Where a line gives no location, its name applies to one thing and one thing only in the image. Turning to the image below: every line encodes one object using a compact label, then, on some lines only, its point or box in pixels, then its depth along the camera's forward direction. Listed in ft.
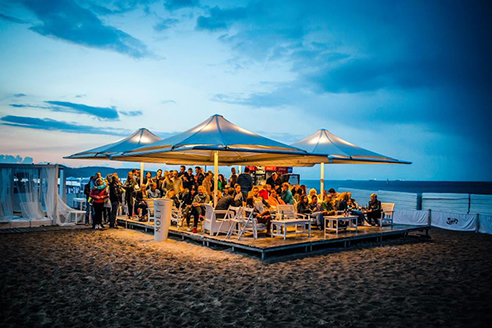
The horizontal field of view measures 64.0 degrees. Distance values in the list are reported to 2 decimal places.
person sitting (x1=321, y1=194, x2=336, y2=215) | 34.81
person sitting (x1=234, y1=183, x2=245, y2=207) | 30.55
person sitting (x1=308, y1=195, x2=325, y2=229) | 35.40
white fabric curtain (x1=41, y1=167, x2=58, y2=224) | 40.16
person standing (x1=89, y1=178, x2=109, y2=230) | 37.91
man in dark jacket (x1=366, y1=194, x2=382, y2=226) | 38.50
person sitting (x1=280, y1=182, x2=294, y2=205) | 36.53
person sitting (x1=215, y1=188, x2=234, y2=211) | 30.04
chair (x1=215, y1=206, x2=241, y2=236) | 29.22
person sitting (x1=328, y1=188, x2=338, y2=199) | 38.70
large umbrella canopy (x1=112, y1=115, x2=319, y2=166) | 28.02
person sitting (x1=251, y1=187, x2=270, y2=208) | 33.86
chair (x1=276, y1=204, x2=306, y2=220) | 32.24
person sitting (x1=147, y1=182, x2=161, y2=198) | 39.06
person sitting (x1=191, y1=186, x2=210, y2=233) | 32.71
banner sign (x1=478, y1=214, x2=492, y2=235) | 41.34
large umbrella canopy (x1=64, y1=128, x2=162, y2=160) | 44.55
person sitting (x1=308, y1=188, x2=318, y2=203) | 36.57
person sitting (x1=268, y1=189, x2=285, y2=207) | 35.76
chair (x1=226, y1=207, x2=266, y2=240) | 27.82
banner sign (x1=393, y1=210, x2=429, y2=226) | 47.75
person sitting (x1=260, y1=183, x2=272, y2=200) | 36.93
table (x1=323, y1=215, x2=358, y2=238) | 31.81
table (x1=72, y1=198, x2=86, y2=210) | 46.91
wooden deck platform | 26.23
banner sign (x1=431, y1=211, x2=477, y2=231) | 42.98
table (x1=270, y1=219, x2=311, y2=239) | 28.48
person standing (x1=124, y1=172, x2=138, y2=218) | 41.22
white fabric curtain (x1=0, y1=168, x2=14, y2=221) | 37.78
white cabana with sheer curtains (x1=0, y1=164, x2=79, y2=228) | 38.09
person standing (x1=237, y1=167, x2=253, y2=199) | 43.75
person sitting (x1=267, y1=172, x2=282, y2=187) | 48.24
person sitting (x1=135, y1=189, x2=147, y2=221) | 39.01
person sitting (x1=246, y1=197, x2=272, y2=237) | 29.53
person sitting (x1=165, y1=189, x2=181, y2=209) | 37.87
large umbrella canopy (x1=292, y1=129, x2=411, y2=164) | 39.91
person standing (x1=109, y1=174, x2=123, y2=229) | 38.68
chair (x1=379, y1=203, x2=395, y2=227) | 38.50
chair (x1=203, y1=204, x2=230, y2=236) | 29.53
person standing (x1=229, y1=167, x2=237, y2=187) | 46.17
